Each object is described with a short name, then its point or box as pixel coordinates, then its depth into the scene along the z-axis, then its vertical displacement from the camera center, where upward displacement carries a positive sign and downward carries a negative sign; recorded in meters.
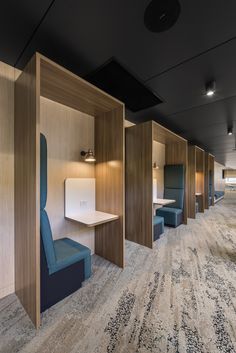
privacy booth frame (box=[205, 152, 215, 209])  7.05 -0.06
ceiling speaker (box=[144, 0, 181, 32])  1.26 +1.35
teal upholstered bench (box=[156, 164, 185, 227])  4.48 -0.47
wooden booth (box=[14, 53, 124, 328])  1.50 +0.21
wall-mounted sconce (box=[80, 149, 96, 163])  2.61 +0.34
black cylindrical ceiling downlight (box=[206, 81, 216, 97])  2.29 +1.30
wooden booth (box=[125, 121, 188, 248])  3.29 -0.08
